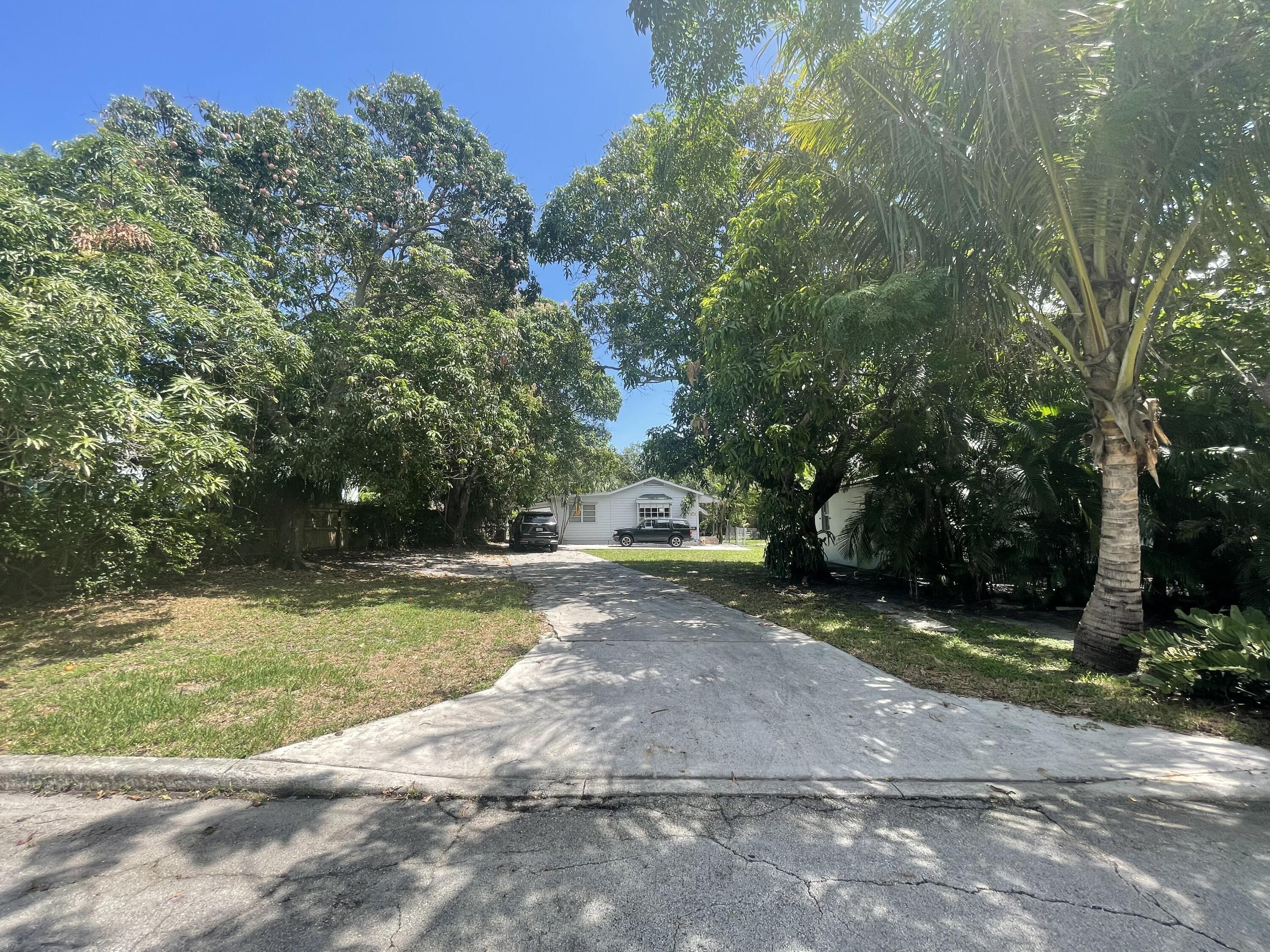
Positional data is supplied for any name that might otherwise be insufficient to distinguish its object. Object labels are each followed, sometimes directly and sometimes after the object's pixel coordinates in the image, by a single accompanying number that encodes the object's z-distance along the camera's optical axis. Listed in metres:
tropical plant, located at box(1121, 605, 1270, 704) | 4.39
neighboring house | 14.96
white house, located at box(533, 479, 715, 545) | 32.69
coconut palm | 4.73
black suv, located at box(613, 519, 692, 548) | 28.92
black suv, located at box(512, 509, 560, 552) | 22.75
